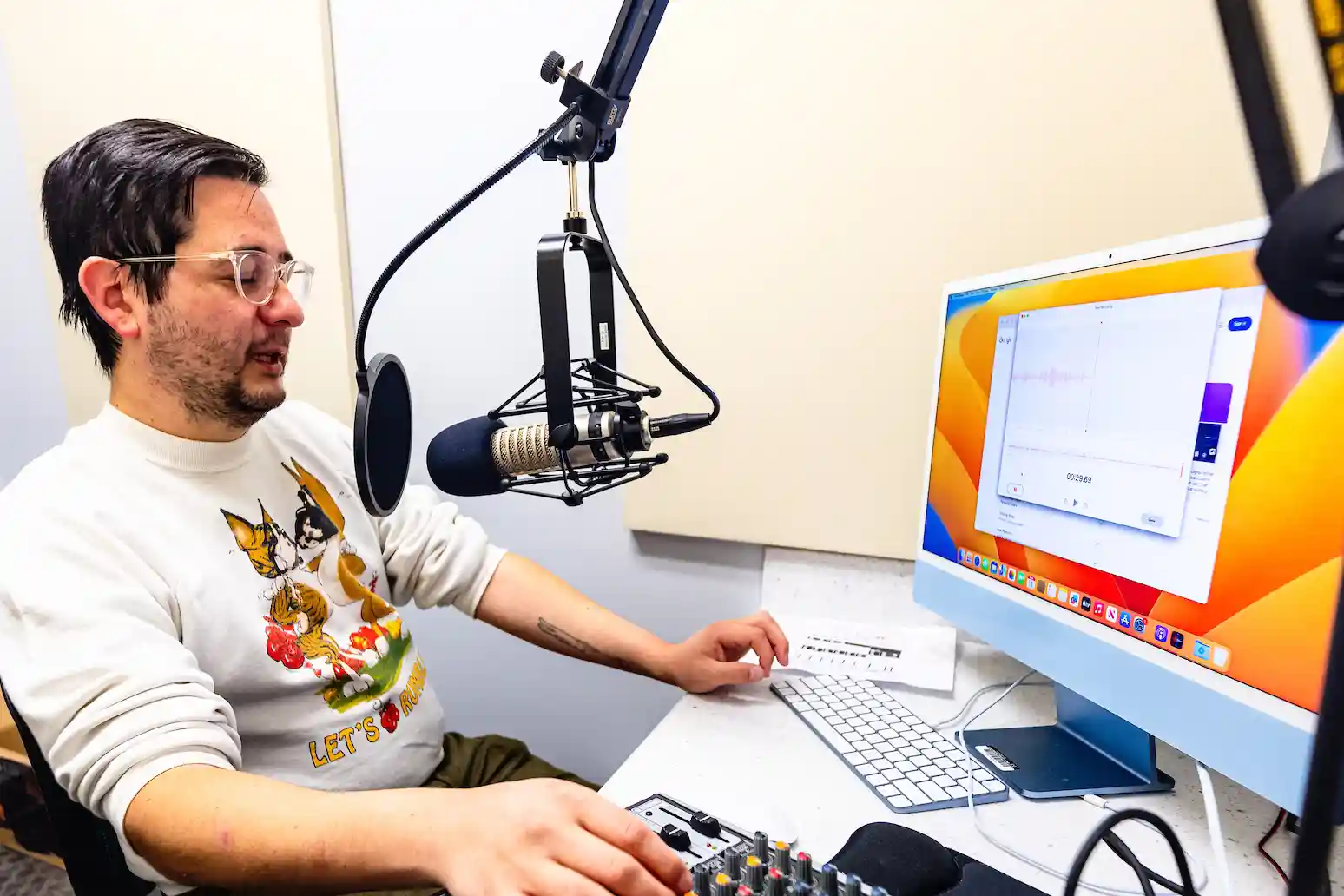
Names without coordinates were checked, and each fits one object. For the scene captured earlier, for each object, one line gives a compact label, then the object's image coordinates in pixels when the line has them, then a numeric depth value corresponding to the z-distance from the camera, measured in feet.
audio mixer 1.57
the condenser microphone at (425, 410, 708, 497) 1.61
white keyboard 2.19
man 1.77
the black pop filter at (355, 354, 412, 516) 1.84
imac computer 1.66
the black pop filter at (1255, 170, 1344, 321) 0.68
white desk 1.96
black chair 2.05
